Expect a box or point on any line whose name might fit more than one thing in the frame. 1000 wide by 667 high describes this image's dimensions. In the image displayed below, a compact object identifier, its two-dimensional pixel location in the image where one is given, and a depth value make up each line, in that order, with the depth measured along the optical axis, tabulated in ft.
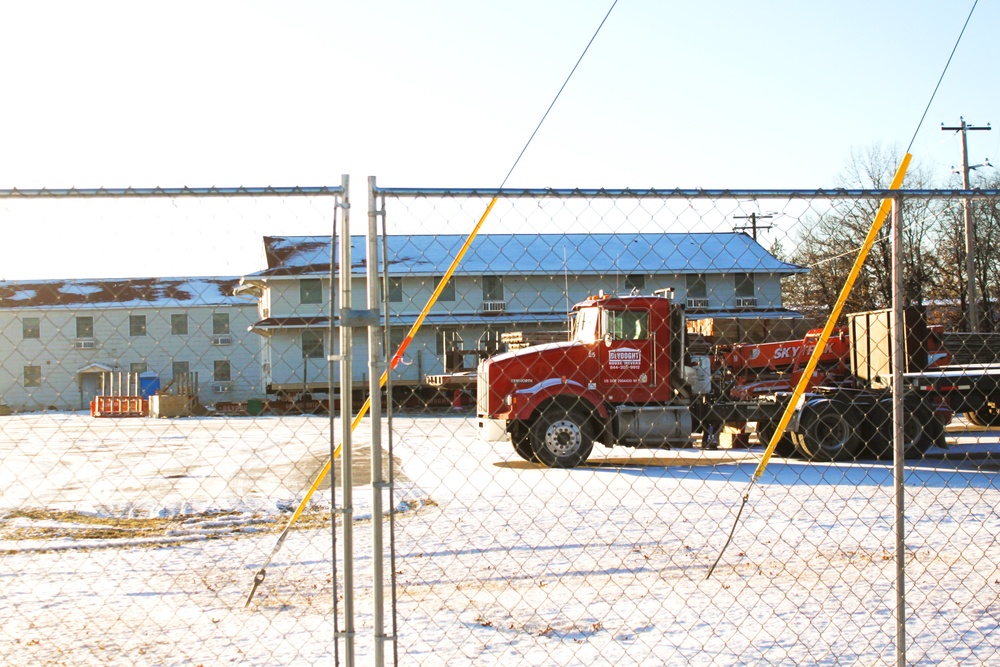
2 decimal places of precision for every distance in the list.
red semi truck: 48.01
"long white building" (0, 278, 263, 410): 135.95
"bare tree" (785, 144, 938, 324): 111.45
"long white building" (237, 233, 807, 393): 106.22
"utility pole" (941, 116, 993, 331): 96.27
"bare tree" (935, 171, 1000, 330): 121.80
